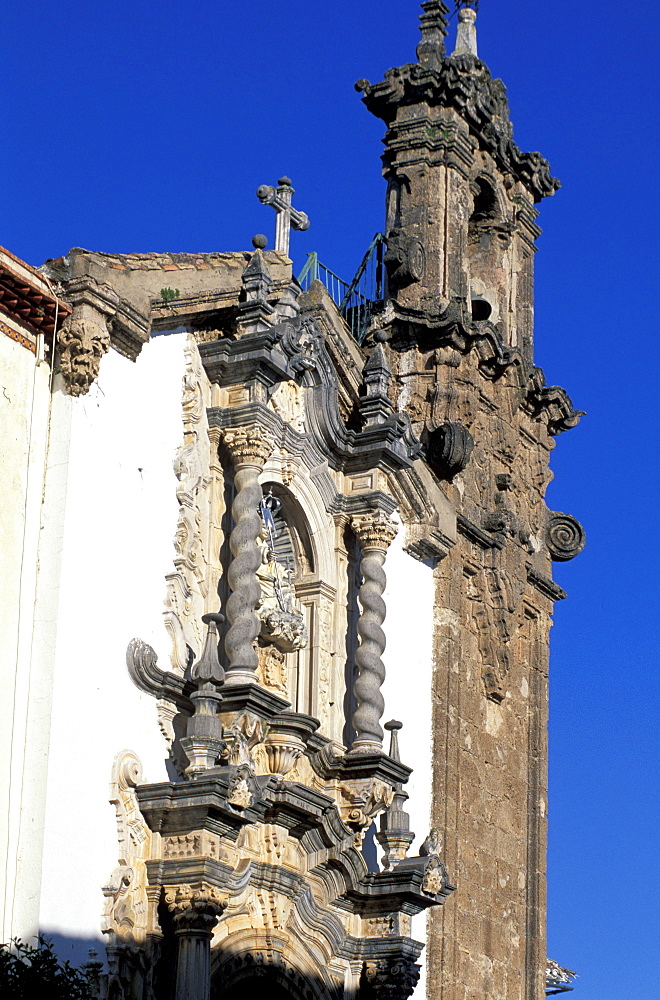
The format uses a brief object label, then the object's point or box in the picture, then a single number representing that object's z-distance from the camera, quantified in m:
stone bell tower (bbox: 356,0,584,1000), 19.61
